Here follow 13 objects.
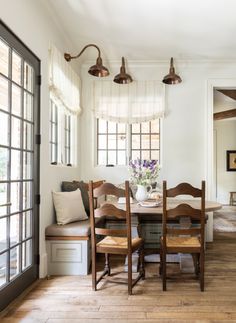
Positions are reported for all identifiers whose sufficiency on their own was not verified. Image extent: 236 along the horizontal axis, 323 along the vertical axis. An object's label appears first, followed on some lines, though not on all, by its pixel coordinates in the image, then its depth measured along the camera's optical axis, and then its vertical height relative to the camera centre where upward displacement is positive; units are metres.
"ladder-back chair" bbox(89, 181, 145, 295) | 2.72 -0.63
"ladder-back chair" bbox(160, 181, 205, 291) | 2.77 -0.58
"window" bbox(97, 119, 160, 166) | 5.10 +0.39
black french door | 2.46 -0.02
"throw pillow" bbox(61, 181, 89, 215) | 3.91 -0.32
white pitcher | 3.56 -0.35
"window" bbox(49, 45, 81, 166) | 3.63 +0.78
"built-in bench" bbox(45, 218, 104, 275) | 3.28 -0.95
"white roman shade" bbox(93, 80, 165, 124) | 5.04 +1.09
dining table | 3.06 -0.47
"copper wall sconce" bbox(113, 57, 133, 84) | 4.22 +1.25
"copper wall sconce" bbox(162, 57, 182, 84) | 4.19 +1.23
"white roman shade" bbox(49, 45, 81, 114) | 3.54 +1.09
